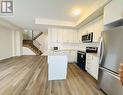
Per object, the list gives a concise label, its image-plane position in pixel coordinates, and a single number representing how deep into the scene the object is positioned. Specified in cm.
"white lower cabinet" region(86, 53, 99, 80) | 237
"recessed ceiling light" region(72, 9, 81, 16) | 264
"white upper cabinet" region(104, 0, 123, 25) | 144
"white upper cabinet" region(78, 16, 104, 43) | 254
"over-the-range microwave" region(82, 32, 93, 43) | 298
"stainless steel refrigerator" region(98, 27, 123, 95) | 140
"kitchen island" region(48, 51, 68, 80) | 236
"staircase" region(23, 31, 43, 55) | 731
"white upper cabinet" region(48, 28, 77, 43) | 435
